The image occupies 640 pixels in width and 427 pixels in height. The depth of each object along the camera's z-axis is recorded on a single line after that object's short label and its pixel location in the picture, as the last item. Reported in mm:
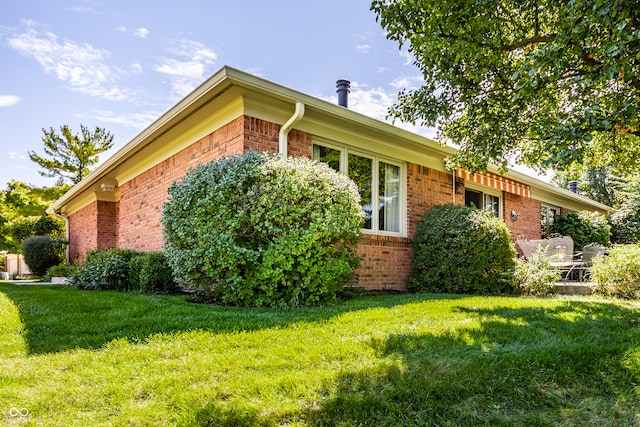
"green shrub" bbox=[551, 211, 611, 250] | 14125
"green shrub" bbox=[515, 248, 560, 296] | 6824
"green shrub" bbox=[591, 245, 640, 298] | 6293
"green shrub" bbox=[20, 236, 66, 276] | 14844
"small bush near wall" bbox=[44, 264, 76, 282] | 12116
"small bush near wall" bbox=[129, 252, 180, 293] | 6664
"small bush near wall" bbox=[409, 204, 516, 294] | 7043
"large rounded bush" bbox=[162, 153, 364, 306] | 5098
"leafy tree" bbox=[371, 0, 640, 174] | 4332
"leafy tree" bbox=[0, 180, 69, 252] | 16266
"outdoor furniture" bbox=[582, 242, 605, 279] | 10420
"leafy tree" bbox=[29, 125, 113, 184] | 26094
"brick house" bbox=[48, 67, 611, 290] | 6195
